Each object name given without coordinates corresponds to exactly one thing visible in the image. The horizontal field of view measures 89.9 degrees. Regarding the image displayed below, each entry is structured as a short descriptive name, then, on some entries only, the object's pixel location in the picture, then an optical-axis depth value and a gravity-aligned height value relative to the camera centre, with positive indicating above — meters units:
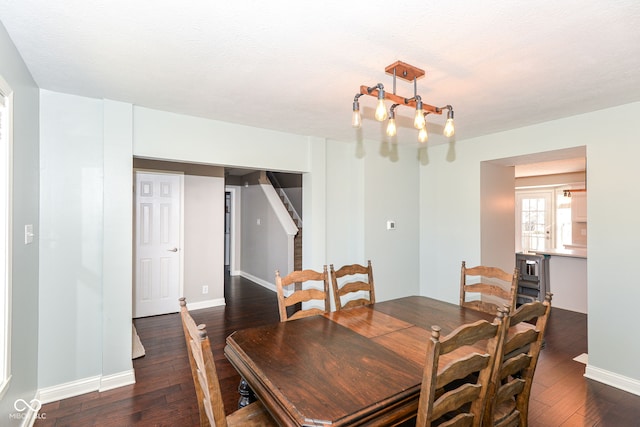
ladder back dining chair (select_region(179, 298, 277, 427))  1.11 -0.66
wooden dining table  1.20 -0.71
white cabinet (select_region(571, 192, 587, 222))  6.10 +0.14
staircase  5.50 -0.10
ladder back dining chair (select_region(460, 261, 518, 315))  2.29 -0.58
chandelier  1.59 +0.60
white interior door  4.28 -0.40
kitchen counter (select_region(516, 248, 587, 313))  4.48 -0.93
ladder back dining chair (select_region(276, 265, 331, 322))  2.27 -0.58
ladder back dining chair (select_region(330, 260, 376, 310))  2.58 -0.59
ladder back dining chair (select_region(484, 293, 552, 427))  1.42 -0.73
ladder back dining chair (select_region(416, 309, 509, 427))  1.13 -0.60
